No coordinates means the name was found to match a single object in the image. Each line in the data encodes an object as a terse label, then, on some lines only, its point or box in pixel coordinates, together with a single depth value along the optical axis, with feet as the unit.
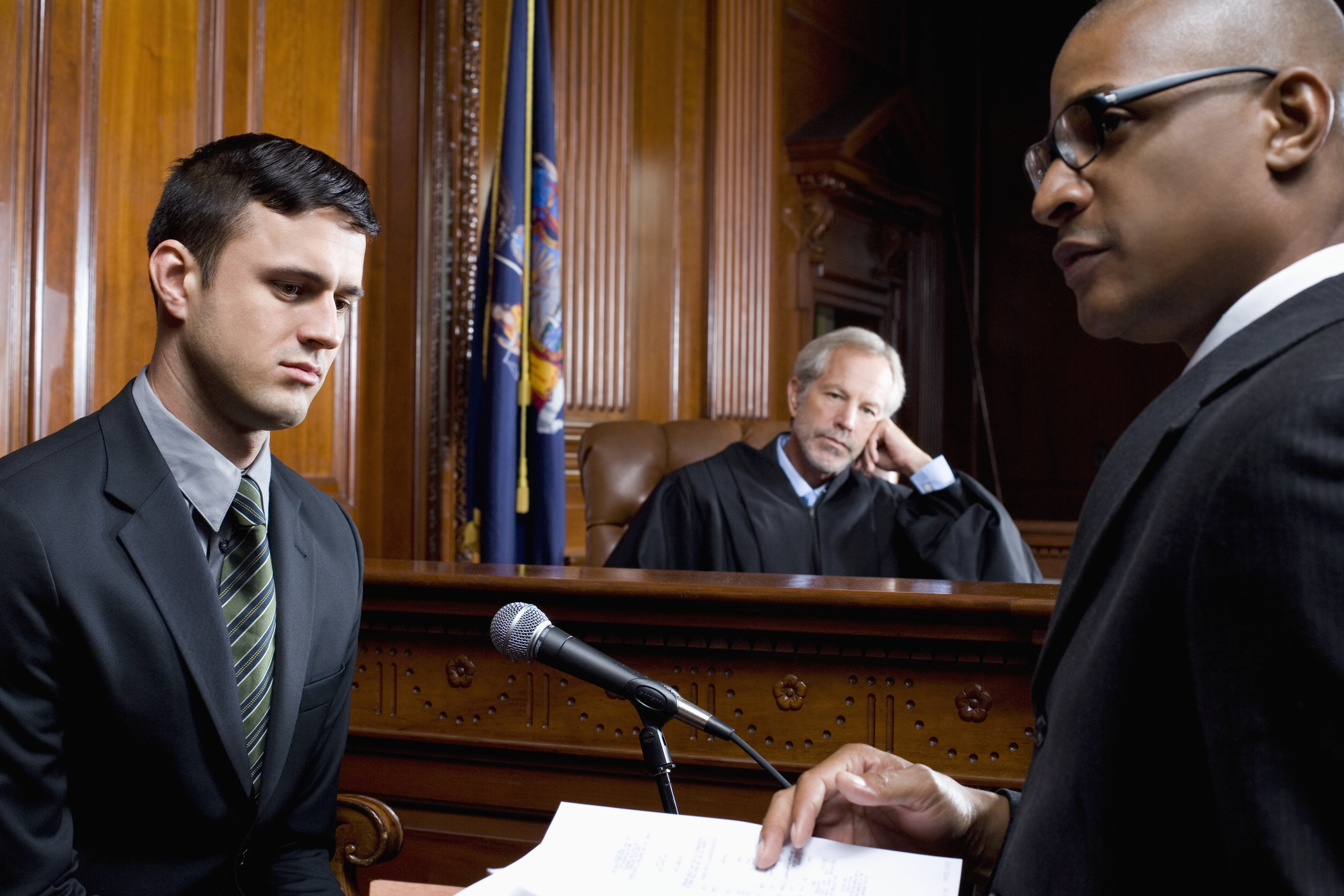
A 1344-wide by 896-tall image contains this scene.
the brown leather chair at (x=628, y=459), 12.75
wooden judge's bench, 5.92
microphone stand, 3.60
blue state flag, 12.98
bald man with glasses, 1.94
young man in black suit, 4.02
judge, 11.78
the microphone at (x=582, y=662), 3.60
